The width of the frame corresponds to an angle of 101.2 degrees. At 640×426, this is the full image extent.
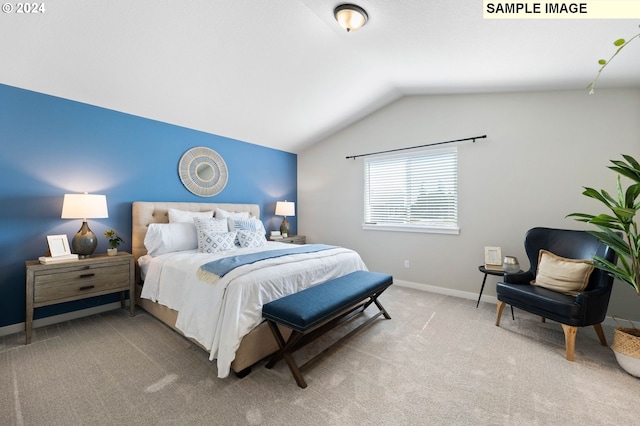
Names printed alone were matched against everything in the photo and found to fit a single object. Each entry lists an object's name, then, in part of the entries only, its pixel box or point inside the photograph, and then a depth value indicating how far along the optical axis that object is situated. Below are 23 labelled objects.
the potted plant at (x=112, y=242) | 2.91
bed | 1.86
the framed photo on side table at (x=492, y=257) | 3.13
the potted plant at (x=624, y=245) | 1.87
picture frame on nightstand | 2.55
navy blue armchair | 2.10
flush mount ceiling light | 2.15
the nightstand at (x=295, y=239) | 4.62
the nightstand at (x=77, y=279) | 2.32
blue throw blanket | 2.09
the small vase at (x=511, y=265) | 2.92
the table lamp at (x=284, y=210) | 4.72
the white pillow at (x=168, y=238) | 3.01
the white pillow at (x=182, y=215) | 3.36
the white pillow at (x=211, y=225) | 3.16
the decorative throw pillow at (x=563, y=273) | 2.36
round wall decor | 3.76
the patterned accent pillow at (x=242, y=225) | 3.64
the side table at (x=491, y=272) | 2.89
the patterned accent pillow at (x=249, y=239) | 3.38
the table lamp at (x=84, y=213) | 2.55
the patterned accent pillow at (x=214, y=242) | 3.01
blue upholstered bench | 1.78
